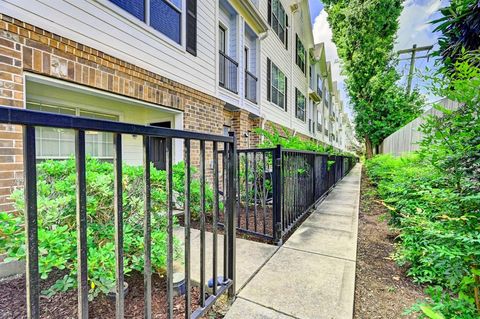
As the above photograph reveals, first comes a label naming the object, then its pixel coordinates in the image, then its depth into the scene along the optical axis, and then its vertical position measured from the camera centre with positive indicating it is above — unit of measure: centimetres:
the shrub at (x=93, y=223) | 133 -49
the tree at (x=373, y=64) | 1245 +533
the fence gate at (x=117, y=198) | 72 -19
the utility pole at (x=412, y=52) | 1322 +607
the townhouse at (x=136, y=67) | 252 +148
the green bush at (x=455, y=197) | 129 -28
